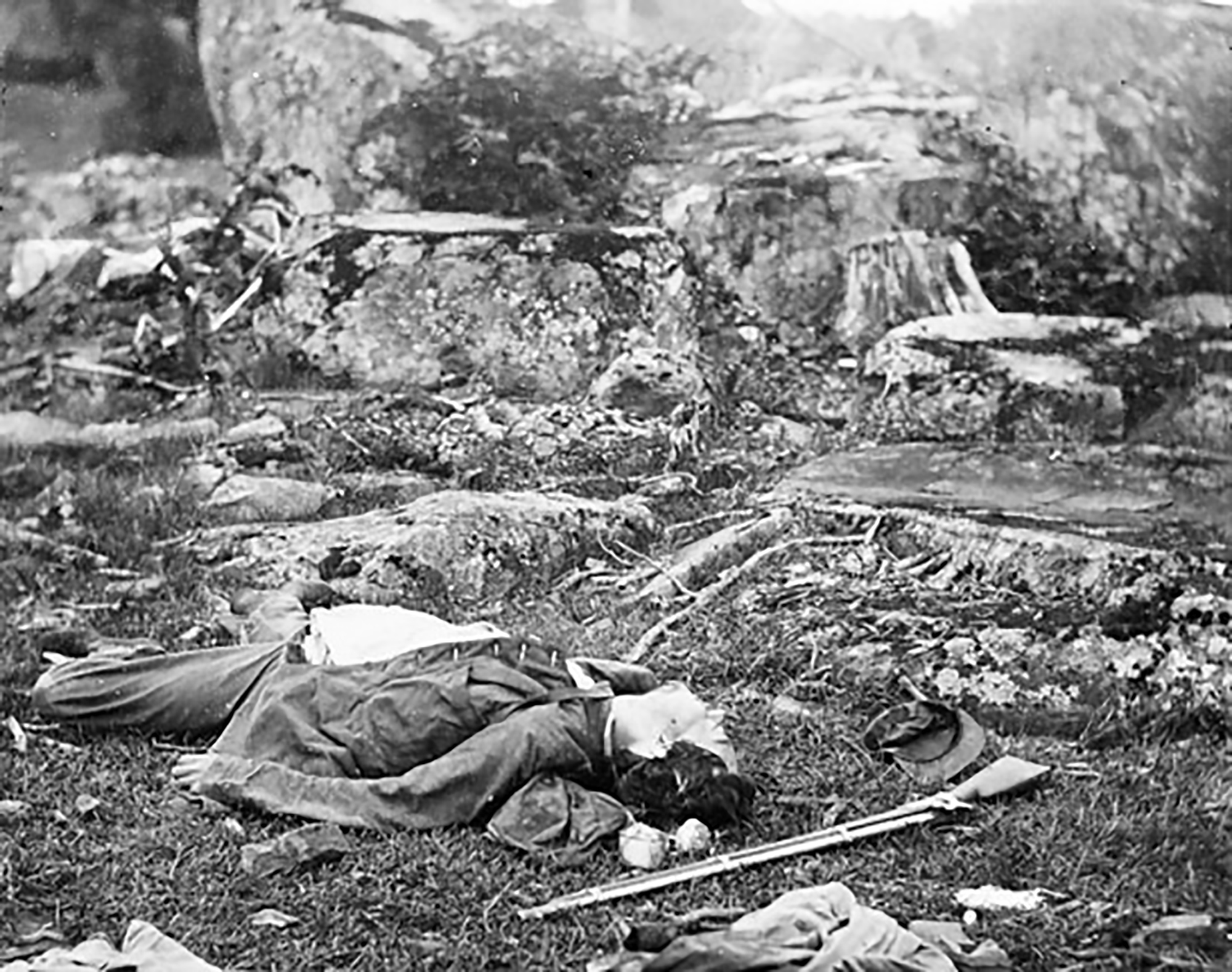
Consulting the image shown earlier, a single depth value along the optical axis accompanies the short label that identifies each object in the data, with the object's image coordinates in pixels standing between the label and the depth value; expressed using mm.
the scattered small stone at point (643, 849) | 4359
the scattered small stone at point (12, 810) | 4637
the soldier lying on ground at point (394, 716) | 4488
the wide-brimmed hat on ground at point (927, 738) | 4832
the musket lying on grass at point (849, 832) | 4246
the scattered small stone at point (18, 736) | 4957
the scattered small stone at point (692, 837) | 4426
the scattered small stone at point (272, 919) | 4160
